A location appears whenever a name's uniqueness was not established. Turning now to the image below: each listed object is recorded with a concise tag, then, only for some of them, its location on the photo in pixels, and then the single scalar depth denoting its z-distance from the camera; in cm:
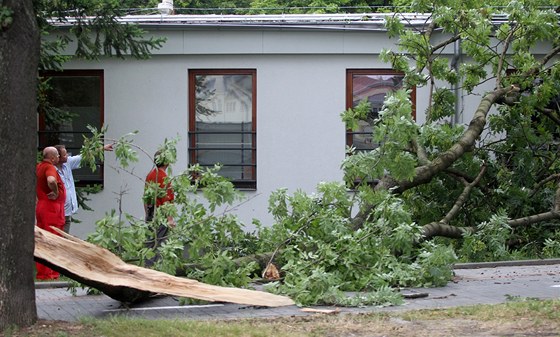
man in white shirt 1422
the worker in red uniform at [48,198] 1331
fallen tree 1146
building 1841
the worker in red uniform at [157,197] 1163
